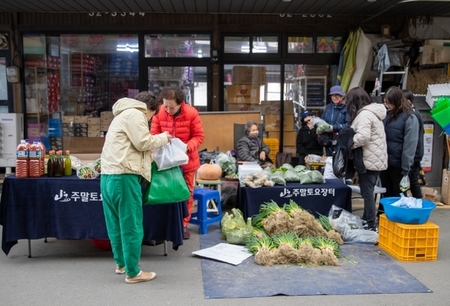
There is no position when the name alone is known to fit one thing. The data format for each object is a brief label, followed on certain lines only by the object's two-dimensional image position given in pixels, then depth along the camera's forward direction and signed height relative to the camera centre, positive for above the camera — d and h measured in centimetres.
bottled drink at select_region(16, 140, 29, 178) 532 -64
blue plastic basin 539 -115
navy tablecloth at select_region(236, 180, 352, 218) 630 -115
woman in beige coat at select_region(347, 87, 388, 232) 600 -42
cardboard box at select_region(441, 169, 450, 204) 809 -132
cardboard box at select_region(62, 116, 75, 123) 1070 -39
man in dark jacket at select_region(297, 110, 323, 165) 809 -58
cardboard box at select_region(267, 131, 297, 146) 1071 -73
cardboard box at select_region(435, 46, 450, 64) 928 +85
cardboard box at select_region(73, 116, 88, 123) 1068 -38
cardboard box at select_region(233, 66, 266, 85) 1050 +53
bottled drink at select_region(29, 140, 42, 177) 534 -62
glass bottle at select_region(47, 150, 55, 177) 545 -68
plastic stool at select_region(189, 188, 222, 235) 630 -131
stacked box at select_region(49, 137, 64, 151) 1072 -88
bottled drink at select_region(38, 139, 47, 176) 544 -62
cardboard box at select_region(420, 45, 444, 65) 953 +89
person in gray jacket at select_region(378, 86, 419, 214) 634 -37
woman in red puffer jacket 588 -30
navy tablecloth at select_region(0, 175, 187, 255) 530 -115
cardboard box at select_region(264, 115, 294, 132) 1070 -44
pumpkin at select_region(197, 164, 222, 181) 682 -93
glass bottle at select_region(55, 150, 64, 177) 547 -68
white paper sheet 533 -161
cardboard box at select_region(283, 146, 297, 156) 1071 -97
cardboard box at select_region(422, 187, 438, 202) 808 -141
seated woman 794 -73
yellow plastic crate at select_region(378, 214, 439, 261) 539 -145
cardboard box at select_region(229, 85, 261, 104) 1056 +15
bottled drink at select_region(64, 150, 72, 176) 557 -69
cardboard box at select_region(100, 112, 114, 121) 1070 -32
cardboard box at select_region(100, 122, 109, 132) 1067 -54
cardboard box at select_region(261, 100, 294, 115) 1069 -13
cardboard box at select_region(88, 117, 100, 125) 1068 -42
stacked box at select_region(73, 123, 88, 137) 1069 -59
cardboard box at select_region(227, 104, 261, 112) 1061 -13
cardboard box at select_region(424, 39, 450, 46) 977 +114
